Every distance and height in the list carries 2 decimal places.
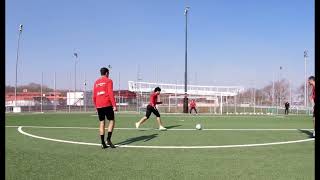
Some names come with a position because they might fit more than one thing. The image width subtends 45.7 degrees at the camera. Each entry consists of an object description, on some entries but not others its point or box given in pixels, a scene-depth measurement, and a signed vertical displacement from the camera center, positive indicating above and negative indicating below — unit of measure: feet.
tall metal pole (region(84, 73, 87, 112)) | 155.84 +0.53
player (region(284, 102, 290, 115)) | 135.91 -2.84
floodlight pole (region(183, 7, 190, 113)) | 132.98 +8.92
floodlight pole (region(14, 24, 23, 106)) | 152.17 +28.27
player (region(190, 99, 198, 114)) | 130.33 -2.34
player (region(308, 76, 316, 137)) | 37.49 +1.89
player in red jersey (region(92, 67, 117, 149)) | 30.86 +0.02
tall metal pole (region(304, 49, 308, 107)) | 165.55 +1.61
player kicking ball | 49.08 -0.89
